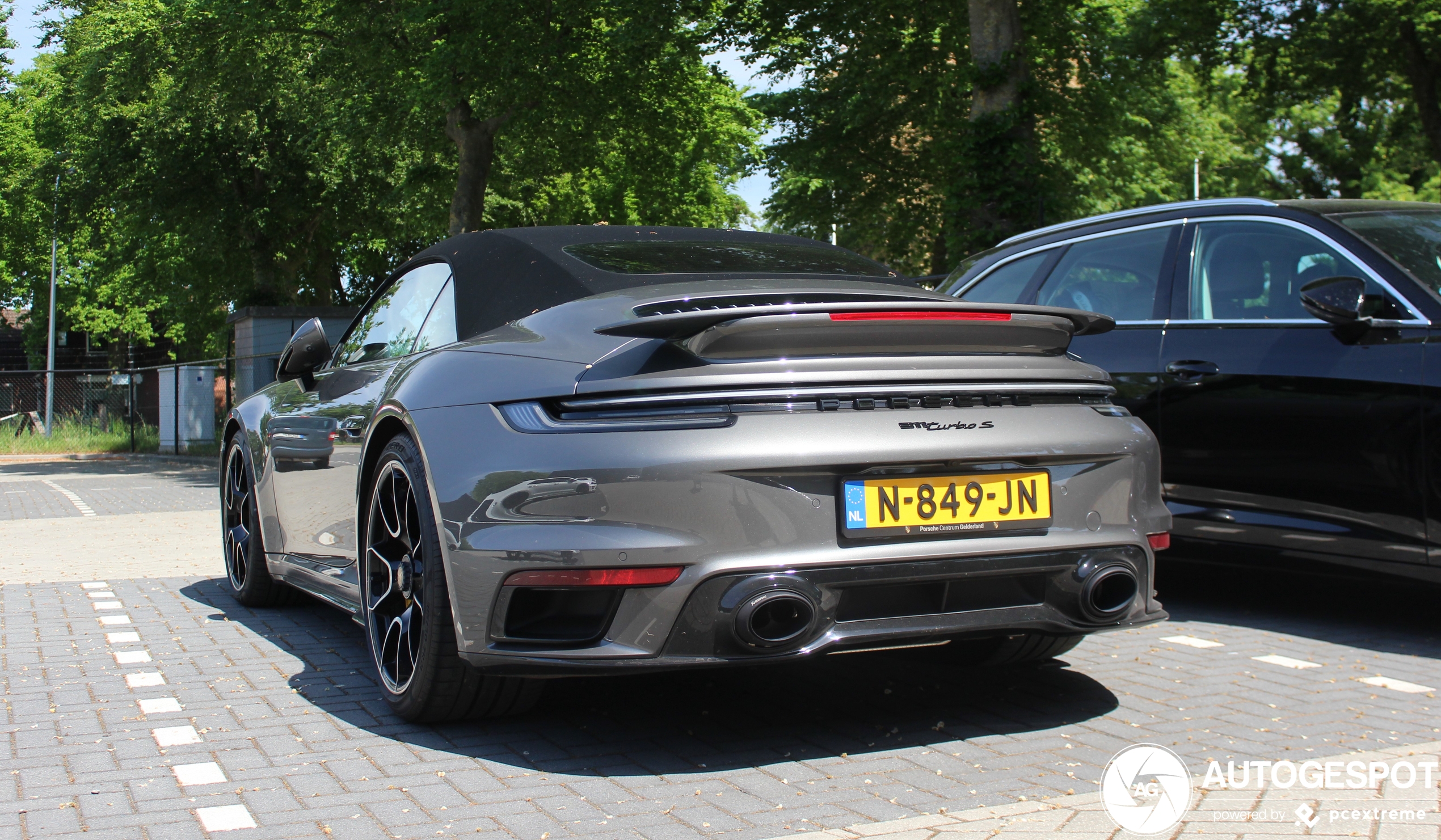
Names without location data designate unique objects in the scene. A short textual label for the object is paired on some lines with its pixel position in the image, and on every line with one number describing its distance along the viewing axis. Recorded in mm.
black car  4797
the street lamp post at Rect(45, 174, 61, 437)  28797
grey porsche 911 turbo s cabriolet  3156
